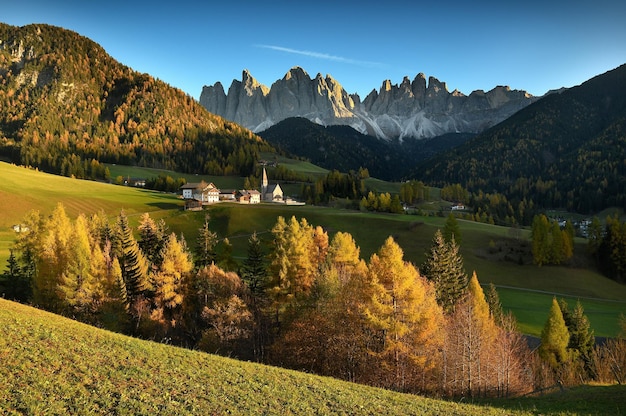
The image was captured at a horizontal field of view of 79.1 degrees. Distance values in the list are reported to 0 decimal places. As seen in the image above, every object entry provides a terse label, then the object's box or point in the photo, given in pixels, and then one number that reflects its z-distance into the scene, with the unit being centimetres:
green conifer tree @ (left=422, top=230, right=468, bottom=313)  5244
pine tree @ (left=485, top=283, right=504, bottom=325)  5228
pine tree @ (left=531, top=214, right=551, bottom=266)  8860
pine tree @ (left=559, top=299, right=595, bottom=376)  4756
